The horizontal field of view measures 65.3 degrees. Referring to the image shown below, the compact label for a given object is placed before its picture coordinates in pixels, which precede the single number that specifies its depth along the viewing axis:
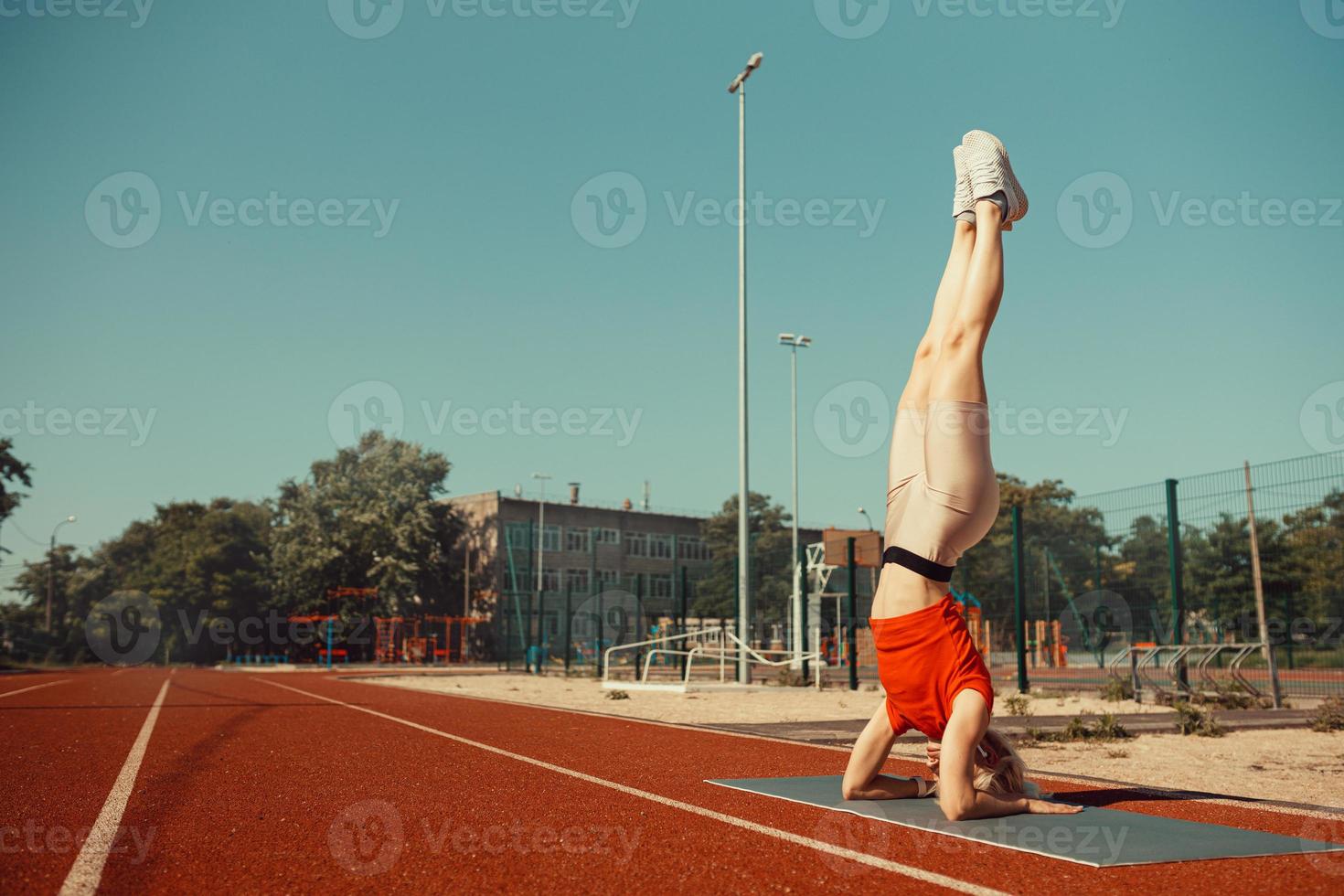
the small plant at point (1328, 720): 10.18
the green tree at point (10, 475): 36.84
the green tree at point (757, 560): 25.89
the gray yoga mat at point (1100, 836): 4.03
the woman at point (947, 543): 4.66
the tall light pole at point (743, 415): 19.81
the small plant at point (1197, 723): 9.63
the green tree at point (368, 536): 55.28
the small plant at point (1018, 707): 11.98
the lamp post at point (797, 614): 21.28
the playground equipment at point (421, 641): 50.47
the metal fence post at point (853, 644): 19.31
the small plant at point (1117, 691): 14.28
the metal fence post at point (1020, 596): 16.14
